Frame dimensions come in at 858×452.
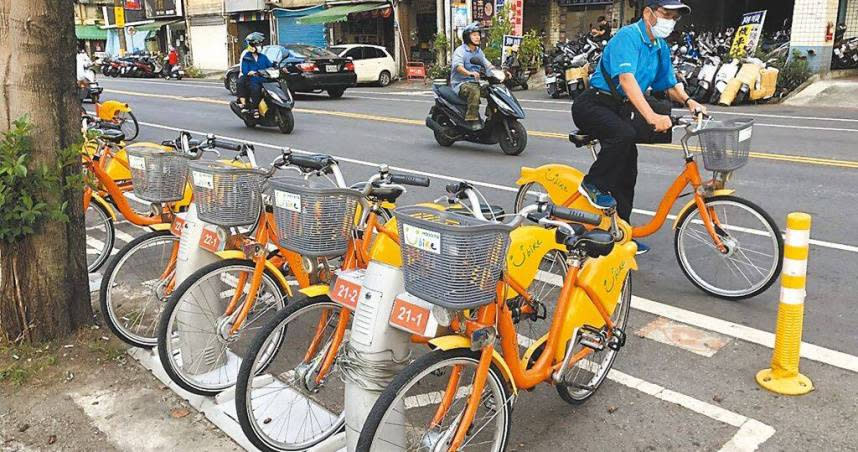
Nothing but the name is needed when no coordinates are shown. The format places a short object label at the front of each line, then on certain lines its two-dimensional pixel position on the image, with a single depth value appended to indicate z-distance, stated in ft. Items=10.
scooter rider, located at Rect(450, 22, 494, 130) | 33.15
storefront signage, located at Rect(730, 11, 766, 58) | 60.44
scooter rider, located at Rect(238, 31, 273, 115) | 43.09
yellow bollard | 11.57
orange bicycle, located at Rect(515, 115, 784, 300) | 15.78
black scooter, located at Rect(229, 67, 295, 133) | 43.47
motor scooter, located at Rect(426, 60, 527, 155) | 34.12
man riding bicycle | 16.75
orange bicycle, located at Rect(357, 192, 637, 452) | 8.46
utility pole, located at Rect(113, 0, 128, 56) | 158.57
